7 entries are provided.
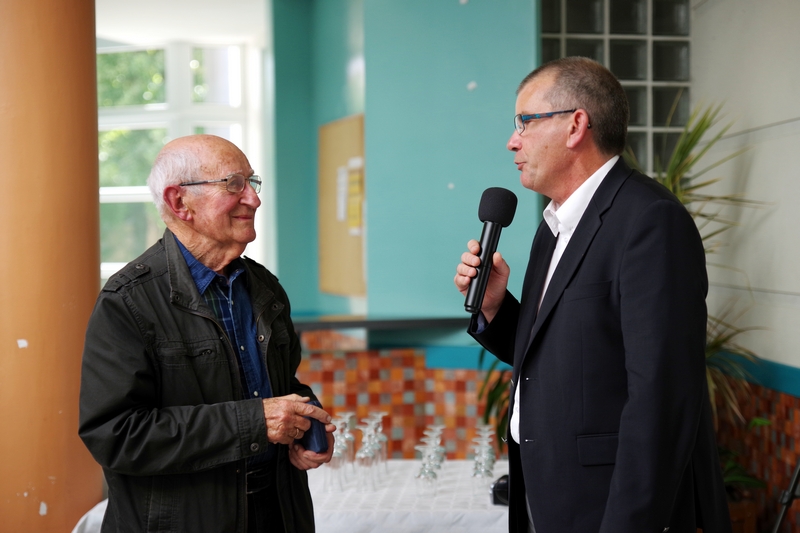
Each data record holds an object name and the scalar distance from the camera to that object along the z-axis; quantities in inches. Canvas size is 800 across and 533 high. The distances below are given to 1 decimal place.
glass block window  163.0
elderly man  57.8
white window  287.1
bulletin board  190.2
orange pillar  86.0
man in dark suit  52.6
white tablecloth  82.6
